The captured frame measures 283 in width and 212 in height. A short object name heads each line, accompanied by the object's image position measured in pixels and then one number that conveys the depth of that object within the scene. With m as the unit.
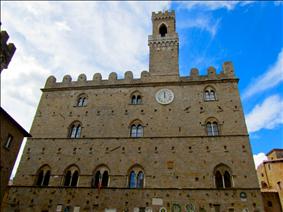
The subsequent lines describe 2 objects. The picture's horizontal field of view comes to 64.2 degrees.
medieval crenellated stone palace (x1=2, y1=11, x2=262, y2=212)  13.01
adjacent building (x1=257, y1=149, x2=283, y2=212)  17.45
